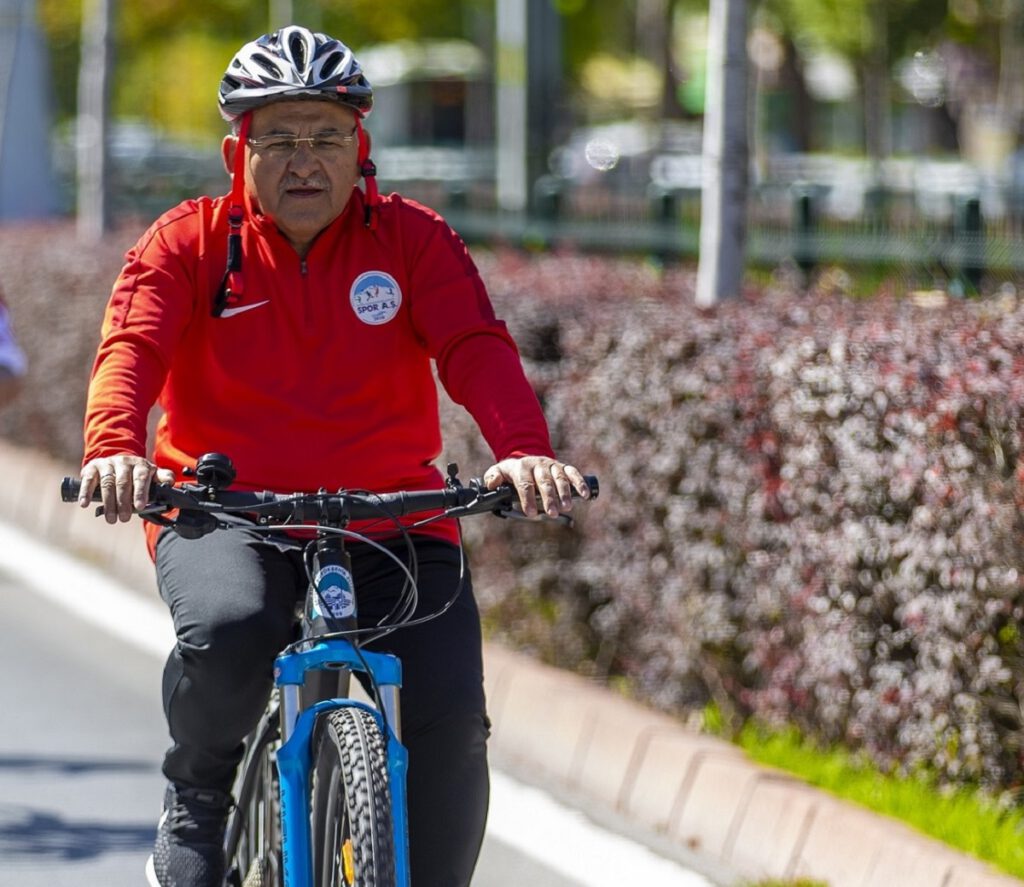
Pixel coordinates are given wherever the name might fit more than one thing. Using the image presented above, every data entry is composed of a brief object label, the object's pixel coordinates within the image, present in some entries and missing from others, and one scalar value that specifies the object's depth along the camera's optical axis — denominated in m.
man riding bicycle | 7.12
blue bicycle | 6.34
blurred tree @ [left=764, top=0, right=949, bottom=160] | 70.87
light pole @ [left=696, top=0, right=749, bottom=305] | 14.38
